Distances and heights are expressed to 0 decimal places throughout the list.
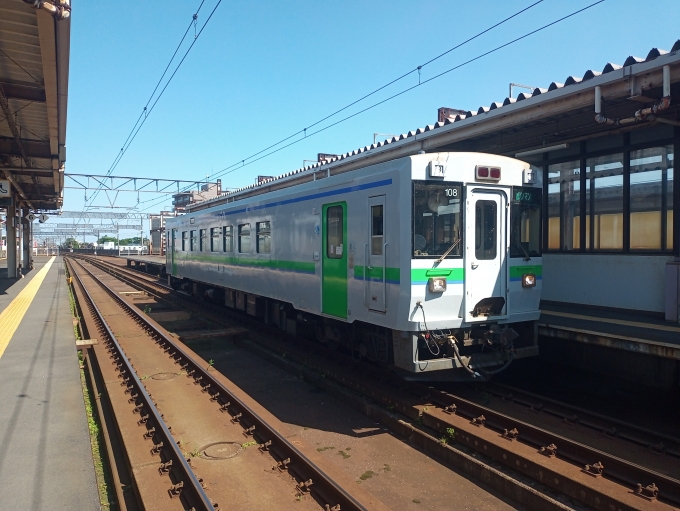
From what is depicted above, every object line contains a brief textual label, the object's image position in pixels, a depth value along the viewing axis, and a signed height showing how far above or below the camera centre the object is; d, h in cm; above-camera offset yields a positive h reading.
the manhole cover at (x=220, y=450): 550 -221
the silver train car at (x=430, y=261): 645 -25
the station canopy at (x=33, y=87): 765 +320
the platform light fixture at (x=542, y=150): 894 +163
